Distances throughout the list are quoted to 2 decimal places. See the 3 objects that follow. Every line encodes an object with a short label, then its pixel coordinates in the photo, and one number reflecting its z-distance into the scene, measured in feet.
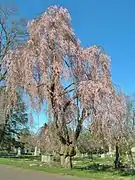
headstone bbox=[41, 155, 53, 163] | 46.57
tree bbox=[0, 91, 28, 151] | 93.27
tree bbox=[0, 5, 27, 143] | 57.47
